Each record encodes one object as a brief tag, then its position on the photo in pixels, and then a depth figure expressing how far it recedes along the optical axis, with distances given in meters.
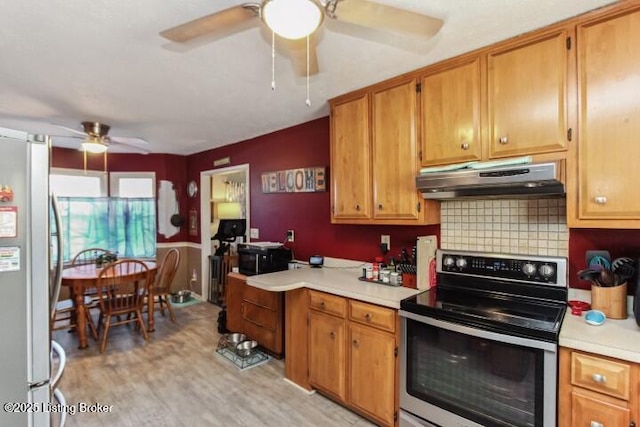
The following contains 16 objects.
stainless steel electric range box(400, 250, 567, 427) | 1.47
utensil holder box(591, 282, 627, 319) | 1.58
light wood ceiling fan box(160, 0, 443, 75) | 1.14
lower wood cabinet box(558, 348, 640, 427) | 1.28
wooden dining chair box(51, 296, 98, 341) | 3.47
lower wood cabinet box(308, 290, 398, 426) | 1.99
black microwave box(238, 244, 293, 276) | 3.21
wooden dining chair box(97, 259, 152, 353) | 3.28
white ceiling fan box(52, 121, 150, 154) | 3.33
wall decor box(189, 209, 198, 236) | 5.26
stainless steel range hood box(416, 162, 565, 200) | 1.61
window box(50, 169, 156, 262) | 4.63
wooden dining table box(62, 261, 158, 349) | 3.22
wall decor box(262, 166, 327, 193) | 3.28
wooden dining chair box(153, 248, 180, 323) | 4.03
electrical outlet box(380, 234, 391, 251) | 2.72
